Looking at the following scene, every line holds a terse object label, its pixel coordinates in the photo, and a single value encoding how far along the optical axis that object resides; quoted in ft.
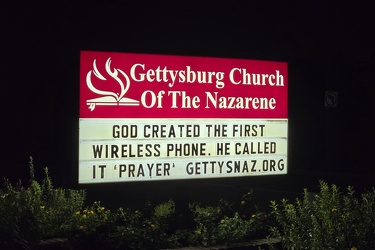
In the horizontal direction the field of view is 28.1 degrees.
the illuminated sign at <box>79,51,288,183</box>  31.58
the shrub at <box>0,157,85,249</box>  28.53
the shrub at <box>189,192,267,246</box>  30.71
